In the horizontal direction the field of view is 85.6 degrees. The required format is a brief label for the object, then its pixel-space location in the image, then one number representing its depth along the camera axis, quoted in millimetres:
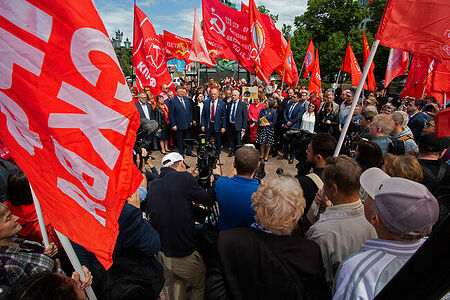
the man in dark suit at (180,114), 6816
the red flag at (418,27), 2287
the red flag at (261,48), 5410
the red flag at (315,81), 8750
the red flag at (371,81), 8141
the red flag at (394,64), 6619
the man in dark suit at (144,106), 6422
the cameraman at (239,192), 2021
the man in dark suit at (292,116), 6633
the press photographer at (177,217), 2199
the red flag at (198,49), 6230
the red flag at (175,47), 9602
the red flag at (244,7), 6855
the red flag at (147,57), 5246
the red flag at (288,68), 7127
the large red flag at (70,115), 1133
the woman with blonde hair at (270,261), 1325
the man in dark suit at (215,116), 6910
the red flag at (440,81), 3192
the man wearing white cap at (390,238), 1082
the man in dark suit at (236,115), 6762
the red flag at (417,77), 5680
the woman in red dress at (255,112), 7320
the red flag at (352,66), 7754
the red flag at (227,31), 5668
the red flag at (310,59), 9602
